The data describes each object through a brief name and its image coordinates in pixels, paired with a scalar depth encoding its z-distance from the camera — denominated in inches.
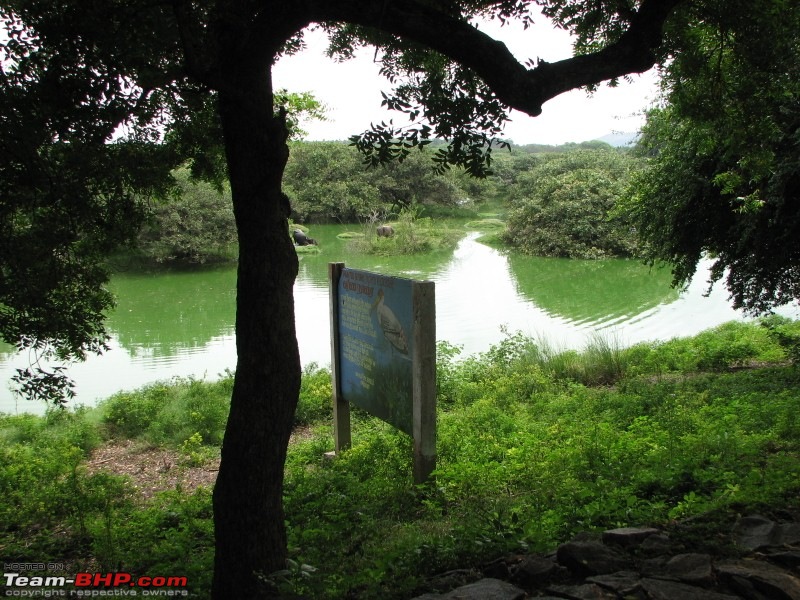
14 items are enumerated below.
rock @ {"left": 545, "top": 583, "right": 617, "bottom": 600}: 94.3
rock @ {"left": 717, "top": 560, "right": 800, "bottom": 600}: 90.4
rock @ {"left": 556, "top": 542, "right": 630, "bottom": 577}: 104.5
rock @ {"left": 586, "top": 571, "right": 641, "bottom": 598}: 94.6
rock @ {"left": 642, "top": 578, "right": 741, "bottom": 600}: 91.2
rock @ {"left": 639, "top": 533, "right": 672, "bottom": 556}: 109.8
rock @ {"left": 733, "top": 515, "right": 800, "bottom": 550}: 107.7
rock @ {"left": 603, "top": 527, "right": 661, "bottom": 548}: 113.9
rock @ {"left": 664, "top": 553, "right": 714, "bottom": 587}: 96.5
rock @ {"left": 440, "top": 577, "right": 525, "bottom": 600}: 97.8
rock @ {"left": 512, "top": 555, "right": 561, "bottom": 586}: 105.3
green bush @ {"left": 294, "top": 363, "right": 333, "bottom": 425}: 315.6
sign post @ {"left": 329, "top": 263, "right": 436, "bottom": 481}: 179.3
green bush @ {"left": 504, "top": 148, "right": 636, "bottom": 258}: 1029.2
